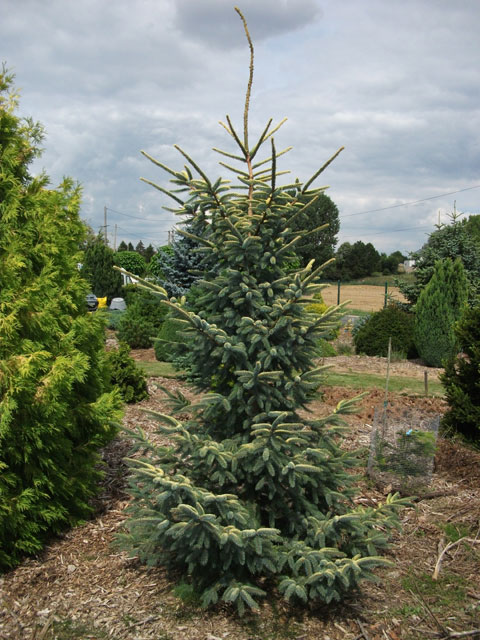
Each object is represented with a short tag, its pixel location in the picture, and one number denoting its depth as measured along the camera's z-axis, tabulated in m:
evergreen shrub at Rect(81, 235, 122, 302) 25.33
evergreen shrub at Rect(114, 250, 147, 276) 34.89
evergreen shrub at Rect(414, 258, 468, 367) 12.71
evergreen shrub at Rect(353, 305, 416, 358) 13.62
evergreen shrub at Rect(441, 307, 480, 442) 5.87
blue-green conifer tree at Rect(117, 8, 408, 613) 2.88
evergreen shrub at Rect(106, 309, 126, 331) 17.84
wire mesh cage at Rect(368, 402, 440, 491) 4.90
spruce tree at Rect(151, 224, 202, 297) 12.45
